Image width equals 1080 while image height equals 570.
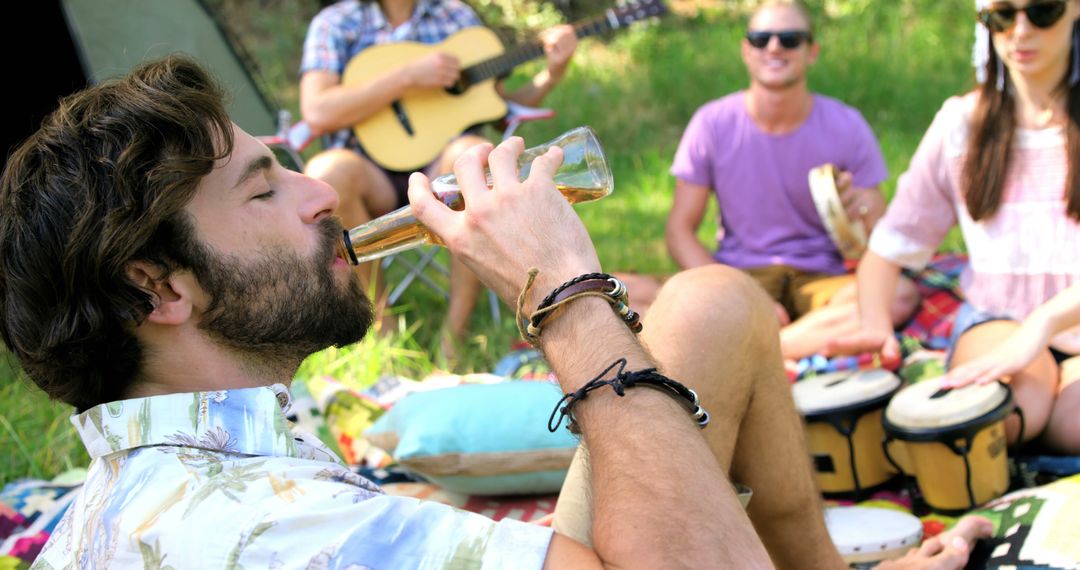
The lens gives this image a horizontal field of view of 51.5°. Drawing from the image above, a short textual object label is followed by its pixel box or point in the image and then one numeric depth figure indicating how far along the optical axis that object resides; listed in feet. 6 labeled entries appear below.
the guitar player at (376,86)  15.31
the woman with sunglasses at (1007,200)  10.97
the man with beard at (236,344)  4.25
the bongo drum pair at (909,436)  9.47
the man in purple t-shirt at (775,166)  15.12
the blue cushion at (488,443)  9.62
